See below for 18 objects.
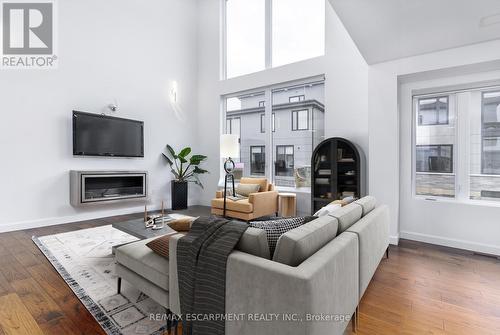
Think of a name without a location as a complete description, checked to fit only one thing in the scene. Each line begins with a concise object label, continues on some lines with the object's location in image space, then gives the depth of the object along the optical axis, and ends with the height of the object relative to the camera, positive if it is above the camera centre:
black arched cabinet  4.20 -0.13
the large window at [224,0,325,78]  5.16 +2.97
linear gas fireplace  4.48 -0.41
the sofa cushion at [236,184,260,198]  4.86 -0.47
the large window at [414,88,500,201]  3.19 +0.26
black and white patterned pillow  1.42 -0.38
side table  4.84 -0.75
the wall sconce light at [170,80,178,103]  6.25 +1.81
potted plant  5.92 -0.15
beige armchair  4.34 -0.70
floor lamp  4.75 +0.37
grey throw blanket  1.28 -0.57
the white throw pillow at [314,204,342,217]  2.02 -0.38
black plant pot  5.90 -0.69
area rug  1.71 -1.05
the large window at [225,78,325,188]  5.15 +0.77
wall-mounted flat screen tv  4.60 +0.57
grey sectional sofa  1.05 -0.56
